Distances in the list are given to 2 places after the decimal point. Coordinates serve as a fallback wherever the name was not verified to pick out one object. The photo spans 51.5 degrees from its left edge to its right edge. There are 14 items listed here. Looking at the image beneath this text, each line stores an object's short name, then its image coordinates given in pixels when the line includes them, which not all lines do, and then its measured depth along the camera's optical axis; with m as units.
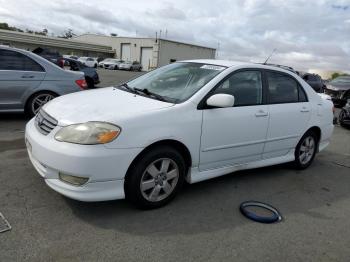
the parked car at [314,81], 20.25
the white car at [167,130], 3.35
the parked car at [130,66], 47.78
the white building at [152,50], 60.66
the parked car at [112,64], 47.56
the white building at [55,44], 56.41
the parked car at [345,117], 10.21
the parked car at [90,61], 45.75
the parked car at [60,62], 13.94
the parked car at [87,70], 14.35
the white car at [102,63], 48.69
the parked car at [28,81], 7.06
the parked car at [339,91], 15.80
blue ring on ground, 3.81
